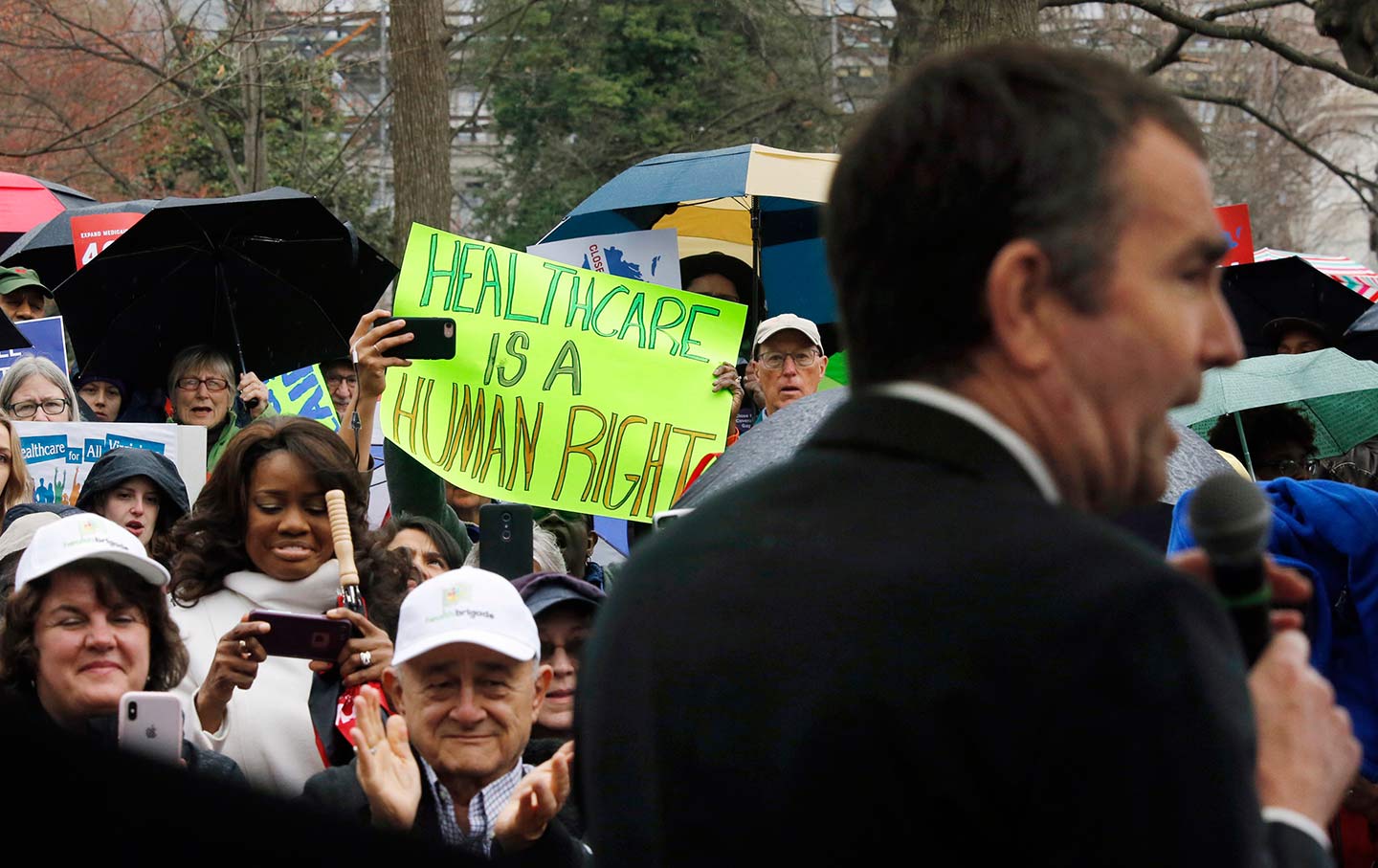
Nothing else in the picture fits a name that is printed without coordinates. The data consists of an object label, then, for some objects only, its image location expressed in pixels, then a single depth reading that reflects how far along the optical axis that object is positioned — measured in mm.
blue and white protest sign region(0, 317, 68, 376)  7699
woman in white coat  4395
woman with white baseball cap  3846
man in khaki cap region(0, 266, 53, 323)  8297
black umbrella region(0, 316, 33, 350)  7102
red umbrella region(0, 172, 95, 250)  11453
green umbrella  6656
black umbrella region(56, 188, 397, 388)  7016
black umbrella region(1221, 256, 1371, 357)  10430
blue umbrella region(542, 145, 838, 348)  7508
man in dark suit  1239
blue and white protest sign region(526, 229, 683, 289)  7934
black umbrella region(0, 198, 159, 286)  9922
